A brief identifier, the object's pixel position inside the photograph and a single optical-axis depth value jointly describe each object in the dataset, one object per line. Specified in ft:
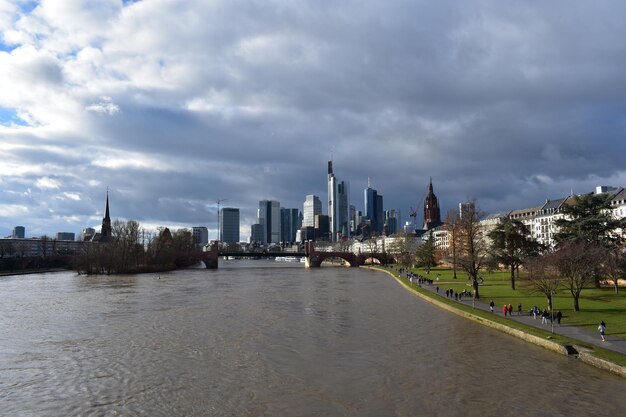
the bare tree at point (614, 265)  155.74
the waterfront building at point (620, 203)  369.71
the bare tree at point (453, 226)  263.37
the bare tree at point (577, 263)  133.84
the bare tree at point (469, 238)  189.16
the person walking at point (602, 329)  93.66
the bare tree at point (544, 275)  128.32
